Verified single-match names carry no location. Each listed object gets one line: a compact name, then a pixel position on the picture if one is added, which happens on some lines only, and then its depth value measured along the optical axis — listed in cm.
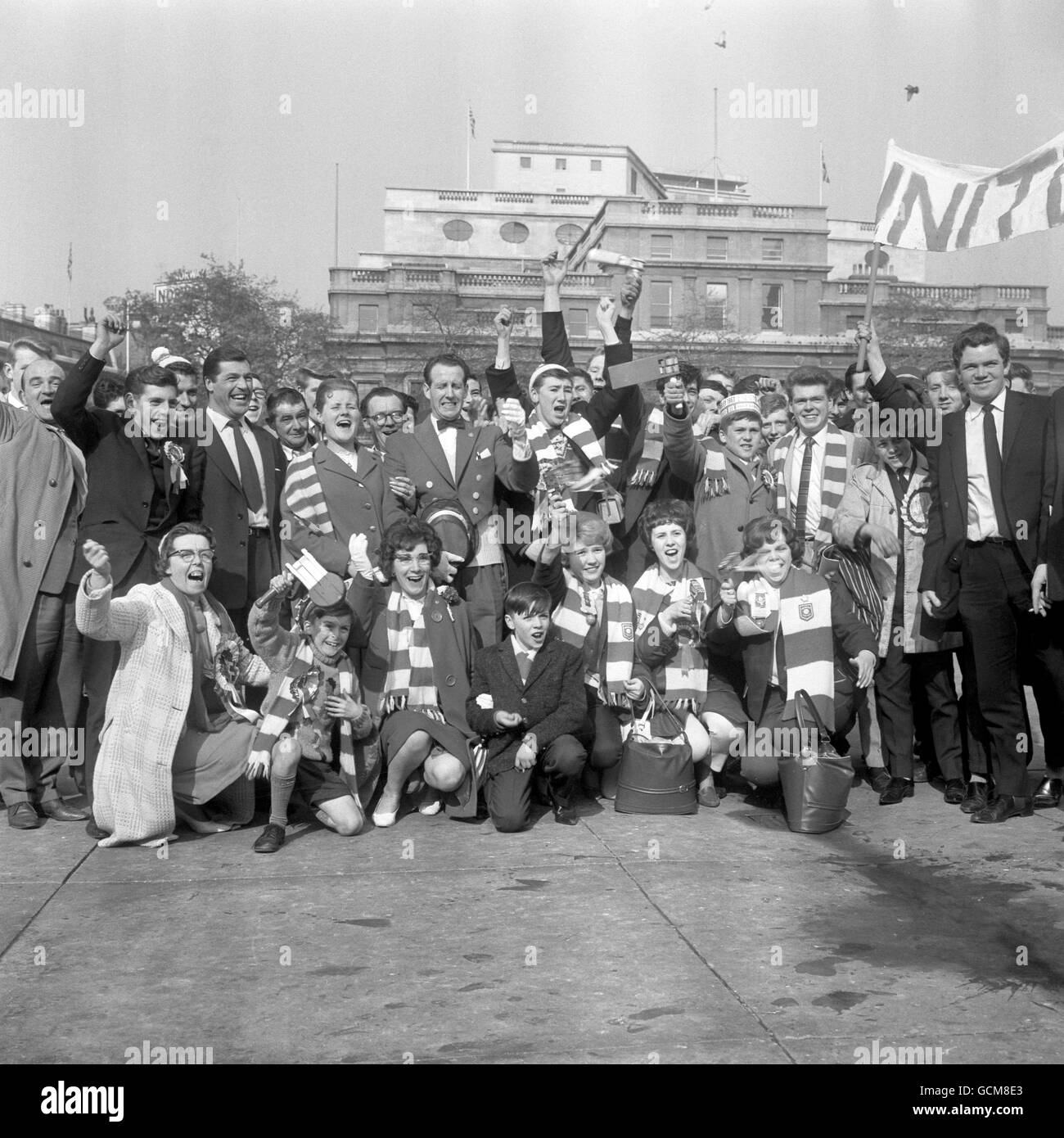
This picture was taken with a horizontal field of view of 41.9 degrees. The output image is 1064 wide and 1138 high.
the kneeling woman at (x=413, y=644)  640
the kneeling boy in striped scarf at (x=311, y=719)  590
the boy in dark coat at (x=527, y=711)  605
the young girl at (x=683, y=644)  653
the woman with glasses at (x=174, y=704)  575
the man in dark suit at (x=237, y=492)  680
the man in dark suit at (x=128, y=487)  638
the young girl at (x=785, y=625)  644
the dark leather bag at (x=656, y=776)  629
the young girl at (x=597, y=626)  650
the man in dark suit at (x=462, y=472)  698
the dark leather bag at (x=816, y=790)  596
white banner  862
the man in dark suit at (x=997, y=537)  620
